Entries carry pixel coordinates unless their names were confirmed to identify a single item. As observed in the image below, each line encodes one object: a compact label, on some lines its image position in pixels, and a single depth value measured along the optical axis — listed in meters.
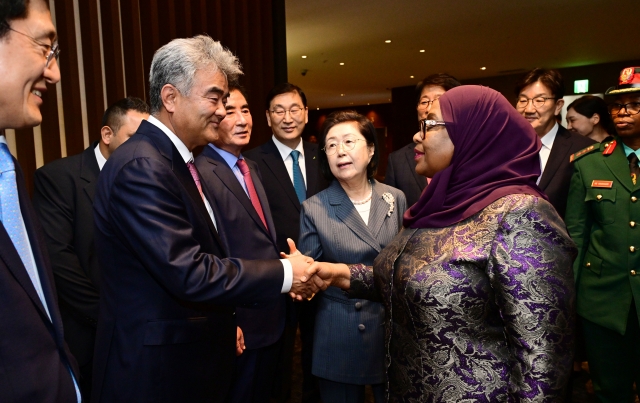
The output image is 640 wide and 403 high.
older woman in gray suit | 2.08
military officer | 2.45
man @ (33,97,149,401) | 2.19
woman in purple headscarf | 1.21
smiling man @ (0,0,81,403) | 0.98
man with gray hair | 1.43
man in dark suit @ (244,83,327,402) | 2.95
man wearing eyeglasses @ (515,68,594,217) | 2.94
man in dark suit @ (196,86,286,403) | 2.19
